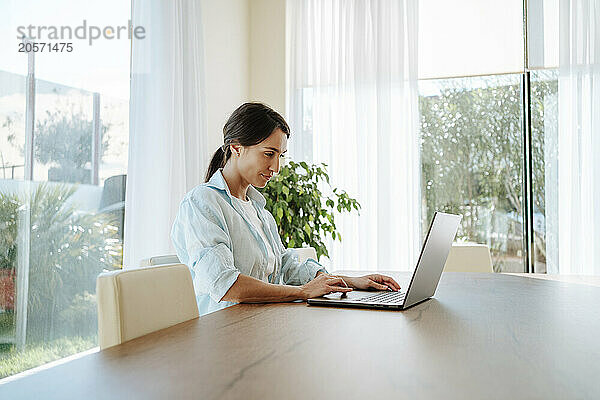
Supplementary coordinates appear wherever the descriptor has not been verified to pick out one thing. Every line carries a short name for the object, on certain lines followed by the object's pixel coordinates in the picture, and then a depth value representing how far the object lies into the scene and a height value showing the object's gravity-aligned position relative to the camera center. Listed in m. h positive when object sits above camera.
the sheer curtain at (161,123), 3.12 +0.48
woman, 1.57 -0.06
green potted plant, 3.75 +0.04
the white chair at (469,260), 2.96 -0.23
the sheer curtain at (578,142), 3.96 +0.46
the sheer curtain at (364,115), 4.30 +0.70
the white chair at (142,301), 1.16 -0.18
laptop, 1.36 -0.16
